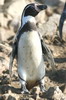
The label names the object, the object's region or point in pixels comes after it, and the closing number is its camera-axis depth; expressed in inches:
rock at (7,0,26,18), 488.9
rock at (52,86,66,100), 278.3
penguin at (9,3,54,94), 300.6
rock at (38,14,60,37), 435.8
